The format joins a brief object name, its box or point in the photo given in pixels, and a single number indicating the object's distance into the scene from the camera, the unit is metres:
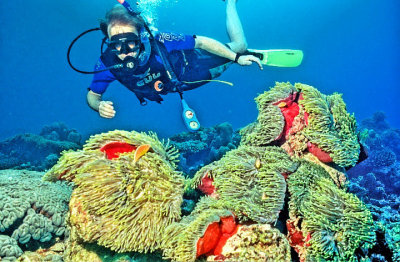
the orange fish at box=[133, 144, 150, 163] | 2.54
